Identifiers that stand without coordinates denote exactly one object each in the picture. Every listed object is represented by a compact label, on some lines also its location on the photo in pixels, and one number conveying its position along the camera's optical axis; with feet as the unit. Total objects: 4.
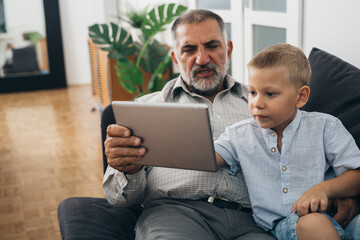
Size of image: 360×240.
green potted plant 10.61
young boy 4.17
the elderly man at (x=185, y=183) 4.46
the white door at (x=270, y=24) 7.02
